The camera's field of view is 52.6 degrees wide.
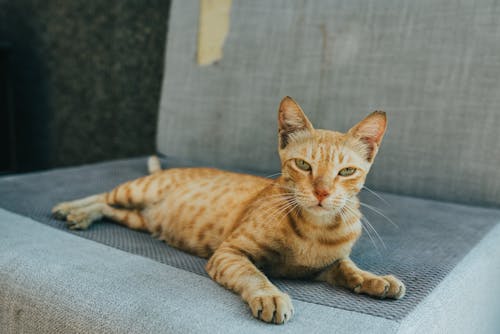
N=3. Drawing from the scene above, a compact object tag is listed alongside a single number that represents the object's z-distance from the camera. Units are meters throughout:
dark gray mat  0.84
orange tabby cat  0.83
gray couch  0.78
